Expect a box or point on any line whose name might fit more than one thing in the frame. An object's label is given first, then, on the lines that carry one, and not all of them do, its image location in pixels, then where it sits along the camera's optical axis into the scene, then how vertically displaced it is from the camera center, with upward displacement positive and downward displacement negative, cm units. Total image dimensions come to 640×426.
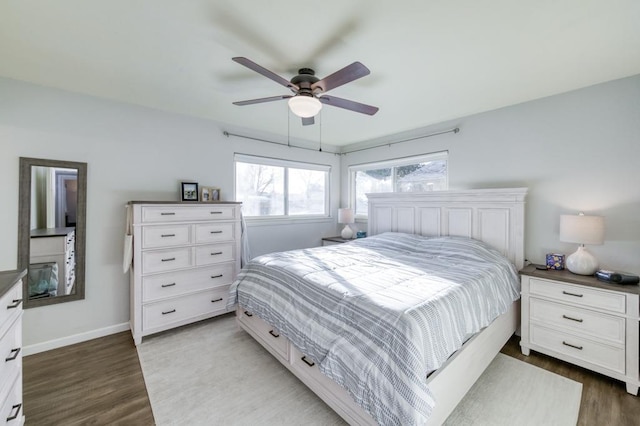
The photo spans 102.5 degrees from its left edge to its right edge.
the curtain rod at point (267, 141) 363 +114
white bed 159 -34
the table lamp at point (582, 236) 220 -19
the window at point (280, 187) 398 +45
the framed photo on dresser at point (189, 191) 321 +28
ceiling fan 168 +94
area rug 172 -136
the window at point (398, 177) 372 +61
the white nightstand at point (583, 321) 197 -91
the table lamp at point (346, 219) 453 -10
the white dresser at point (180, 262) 265 -55
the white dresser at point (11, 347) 122 -71
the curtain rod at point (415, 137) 338 +114
